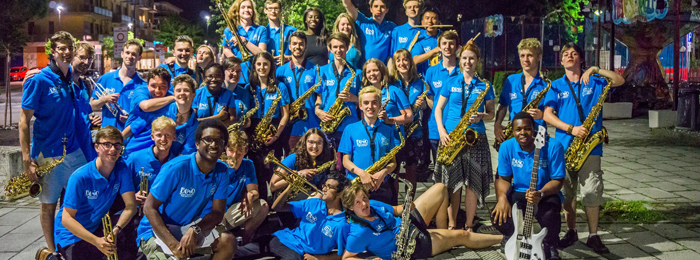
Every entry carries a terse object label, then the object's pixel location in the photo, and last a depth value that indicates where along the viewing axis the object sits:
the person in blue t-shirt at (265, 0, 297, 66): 7.57
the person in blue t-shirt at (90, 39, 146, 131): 6.20
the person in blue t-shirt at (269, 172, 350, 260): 4.98
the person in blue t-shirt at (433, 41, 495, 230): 6.02
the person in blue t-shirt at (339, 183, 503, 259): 4.87
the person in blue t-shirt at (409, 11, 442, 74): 7.50
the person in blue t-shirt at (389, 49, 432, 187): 6.61
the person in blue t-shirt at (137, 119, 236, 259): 4.46
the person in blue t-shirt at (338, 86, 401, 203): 5.76
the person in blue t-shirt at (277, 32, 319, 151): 6.76
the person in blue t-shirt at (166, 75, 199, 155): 5.55
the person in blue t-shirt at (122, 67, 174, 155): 5.72
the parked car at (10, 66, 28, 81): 46.41
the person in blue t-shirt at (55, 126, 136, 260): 4.48
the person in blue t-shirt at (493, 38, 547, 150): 5.83
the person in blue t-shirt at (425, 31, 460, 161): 6.55
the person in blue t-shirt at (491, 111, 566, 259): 5.24
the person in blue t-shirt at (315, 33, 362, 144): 6.59
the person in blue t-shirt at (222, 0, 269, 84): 7.48
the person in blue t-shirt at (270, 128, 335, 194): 5.75
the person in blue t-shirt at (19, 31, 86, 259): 5.30
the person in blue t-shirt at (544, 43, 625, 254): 5.70
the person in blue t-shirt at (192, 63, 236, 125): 6.12
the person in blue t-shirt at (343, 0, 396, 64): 7.66
